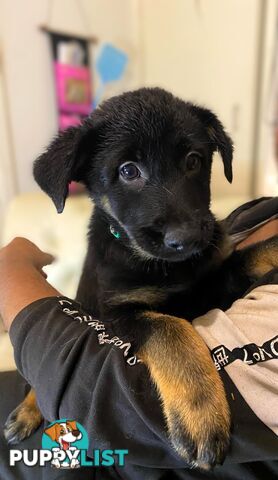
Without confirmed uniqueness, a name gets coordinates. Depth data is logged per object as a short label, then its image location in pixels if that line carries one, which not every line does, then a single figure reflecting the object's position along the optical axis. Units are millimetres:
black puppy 211
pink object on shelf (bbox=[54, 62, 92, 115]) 1069
